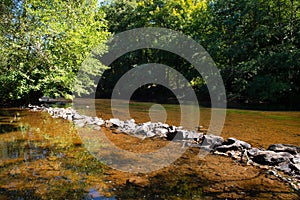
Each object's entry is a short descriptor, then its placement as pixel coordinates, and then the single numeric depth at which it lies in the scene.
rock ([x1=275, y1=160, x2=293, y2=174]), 4.92
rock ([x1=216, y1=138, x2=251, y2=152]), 6.28
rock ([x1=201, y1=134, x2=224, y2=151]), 6.59
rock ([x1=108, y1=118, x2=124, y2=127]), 9.24
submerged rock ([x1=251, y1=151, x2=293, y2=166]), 5.31
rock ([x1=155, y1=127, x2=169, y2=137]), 8.06
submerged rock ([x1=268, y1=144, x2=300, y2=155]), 5.95
